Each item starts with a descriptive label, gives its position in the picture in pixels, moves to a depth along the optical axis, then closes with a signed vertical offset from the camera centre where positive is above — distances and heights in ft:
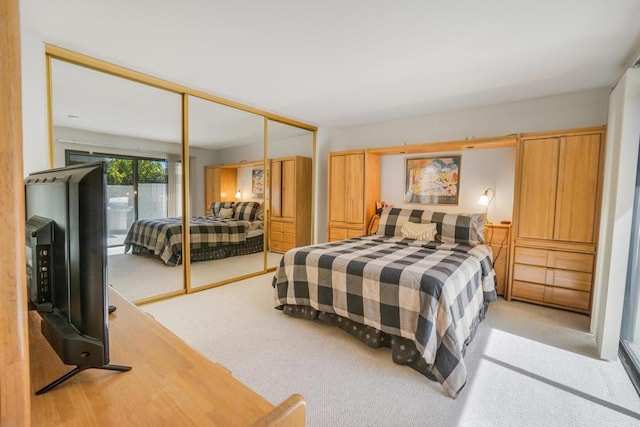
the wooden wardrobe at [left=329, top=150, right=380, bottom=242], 14.67 +0.32
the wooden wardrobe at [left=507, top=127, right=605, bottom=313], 9.70 -0.51
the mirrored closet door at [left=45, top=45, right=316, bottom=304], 9.00 +1.06
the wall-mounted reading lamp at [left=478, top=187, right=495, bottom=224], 12.18 +0.05
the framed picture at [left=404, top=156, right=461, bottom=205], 13.28 +0.89
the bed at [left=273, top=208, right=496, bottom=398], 6.46 -2.49
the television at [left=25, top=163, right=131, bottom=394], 2.39 -0.63
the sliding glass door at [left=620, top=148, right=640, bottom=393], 7.64 -2.51
